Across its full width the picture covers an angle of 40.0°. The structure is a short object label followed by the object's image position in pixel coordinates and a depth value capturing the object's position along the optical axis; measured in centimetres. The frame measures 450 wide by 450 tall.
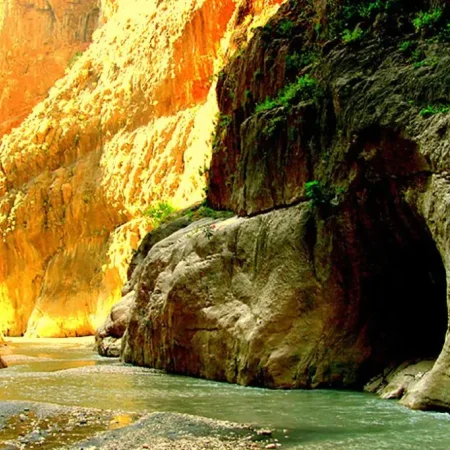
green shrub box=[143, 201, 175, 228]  3441
